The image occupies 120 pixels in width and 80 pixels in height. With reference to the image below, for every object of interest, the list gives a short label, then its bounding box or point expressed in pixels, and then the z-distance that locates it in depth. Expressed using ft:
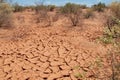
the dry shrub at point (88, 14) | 18.82
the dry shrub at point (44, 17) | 15.94
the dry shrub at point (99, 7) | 22.53
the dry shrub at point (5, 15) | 15.18
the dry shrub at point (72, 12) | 15.10
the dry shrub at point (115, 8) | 14.41
